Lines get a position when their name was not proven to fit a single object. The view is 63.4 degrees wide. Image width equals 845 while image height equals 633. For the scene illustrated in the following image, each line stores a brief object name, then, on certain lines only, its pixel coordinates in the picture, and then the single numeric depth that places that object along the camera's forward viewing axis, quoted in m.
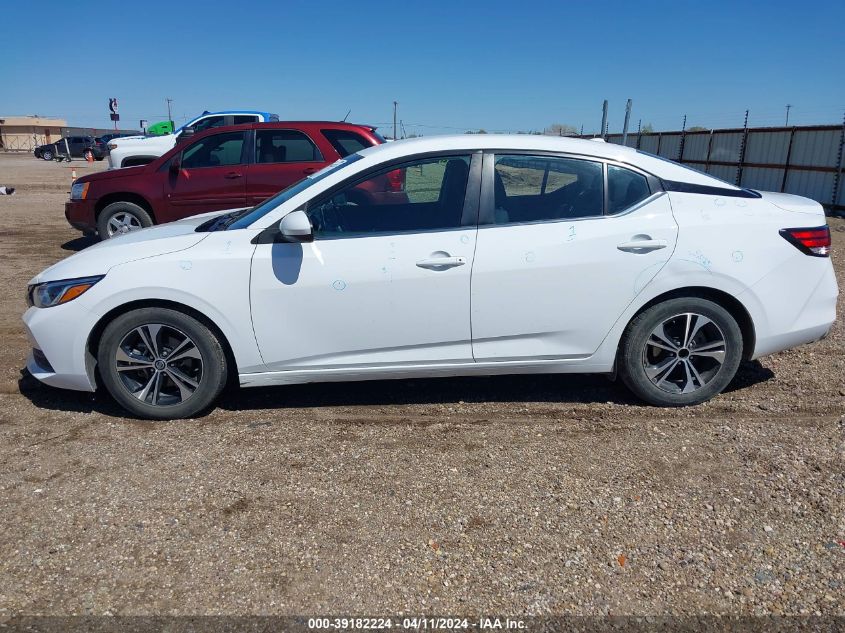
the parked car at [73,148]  45.72
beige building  69.69
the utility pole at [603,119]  13.45
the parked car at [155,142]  12.62
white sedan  4.07
